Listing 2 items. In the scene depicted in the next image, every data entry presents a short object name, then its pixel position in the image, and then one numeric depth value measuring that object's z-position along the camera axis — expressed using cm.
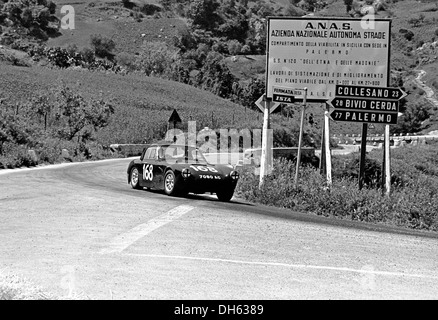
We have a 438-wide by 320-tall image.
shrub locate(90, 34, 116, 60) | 16712
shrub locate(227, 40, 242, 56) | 19602
